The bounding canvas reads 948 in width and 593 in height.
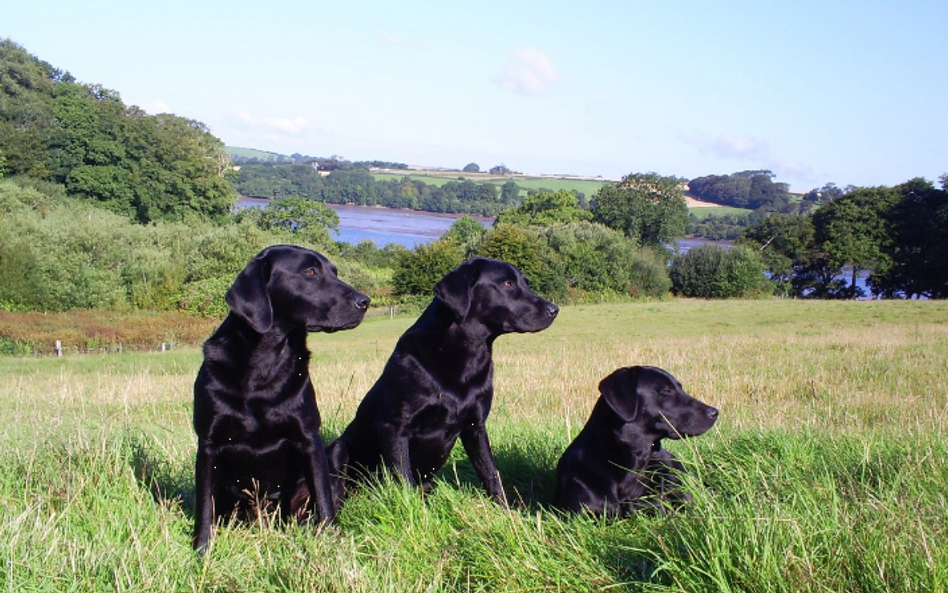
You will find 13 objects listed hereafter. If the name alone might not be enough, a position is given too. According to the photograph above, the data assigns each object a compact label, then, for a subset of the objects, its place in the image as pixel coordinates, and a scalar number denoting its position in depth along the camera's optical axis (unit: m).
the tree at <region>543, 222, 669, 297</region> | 69.81
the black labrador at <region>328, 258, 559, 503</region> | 4.90
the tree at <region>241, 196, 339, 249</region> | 86.94
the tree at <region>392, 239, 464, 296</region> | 64.88
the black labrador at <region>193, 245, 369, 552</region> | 4.13
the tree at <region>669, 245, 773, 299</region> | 73.94
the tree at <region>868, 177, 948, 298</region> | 69.56
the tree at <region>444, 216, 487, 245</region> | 92.62
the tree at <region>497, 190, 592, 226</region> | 92.56
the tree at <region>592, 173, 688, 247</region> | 92.19
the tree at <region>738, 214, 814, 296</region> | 76.12
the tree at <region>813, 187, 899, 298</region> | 72.38
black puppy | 4.90
